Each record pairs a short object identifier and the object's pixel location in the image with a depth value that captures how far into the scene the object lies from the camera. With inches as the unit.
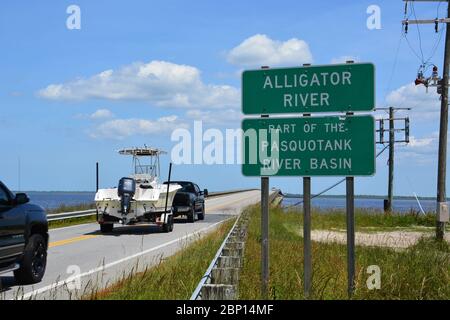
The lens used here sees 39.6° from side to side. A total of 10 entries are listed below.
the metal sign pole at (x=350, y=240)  329.1
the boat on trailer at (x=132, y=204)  848.3
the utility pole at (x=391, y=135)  1705.2
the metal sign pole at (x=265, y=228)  338.3
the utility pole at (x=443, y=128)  888.9
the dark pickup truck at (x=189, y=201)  1160.8
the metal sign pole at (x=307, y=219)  332.9
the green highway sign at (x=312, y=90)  340.2
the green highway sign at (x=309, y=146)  340.8
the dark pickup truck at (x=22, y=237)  390.0
